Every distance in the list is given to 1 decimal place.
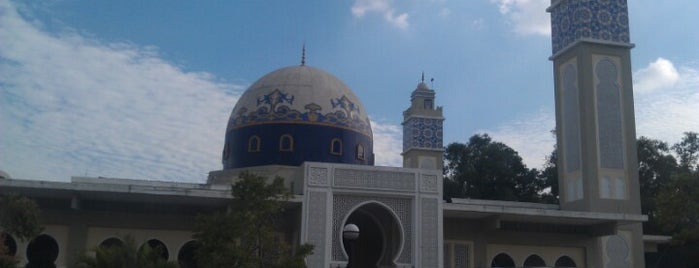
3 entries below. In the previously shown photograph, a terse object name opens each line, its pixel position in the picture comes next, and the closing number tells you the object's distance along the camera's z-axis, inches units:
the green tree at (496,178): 1501.1
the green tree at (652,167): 1246.3
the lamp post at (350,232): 538.0
